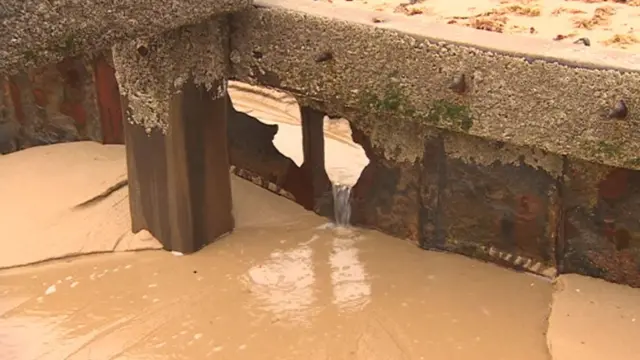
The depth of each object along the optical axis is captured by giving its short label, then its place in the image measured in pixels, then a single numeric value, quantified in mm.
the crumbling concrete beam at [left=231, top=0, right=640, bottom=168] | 3039
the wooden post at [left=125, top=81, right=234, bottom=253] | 3676
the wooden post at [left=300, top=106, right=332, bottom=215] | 4031
